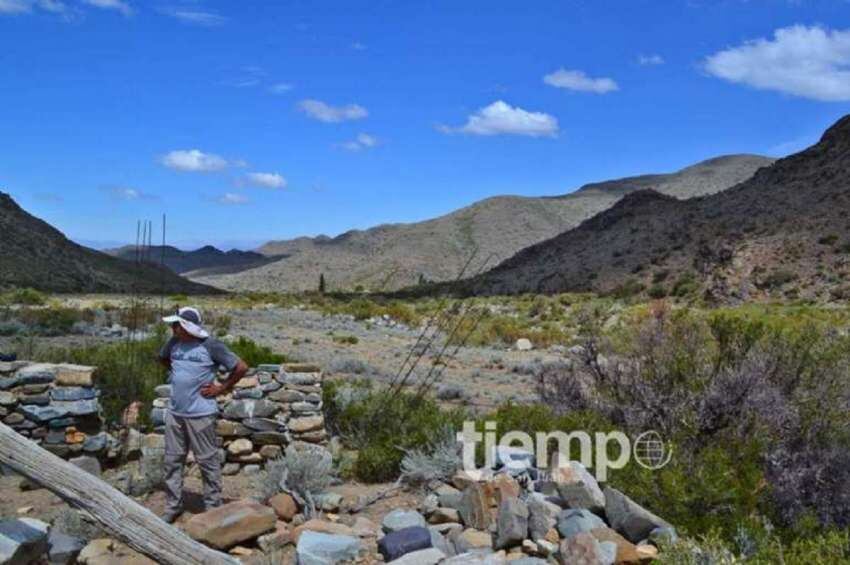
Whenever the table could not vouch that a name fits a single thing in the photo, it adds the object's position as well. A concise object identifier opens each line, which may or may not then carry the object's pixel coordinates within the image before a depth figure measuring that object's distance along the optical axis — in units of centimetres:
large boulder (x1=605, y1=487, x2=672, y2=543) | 579
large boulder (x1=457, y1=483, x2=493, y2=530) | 638
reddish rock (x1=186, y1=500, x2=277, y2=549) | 649
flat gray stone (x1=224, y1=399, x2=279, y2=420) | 947
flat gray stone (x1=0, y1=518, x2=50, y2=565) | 552
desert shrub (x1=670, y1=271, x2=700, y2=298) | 3828
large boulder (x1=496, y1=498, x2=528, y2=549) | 593
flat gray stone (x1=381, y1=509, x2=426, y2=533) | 639
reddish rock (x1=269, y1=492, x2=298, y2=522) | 728
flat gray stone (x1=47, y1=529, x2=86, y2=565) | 611
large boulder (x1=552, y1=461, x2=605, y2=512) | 628
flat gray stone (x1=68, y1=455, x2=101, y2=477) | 895
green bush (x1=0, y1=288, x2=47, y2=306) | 3105
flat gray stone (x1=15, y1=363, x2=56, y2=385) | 940
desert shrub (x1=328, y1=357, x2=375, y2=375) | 1719
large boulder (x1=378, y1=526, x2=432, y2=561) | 593
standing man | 718
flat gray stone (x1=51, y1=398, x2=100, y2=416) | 941
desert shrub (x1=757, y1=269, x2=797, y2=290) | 3483
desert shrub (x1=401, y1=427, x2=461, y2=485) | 757
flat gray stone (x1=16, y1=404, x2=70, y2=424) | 930
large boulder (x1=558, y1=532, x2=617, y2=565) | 532
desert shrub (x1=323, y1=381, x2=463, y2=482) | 857
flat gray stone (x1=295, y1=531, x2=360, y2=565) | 595
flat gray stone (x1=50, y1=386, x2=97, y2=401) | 947
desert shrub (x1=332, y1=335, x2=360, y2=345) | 2357
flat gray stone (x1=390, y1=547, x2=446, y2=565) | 566
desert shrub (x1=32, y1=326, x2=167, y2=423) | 1057
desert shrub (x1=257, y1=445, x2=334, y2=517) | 760
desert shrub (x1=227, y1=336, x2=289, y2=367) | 1248
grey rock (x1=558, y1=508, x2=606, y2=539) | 586
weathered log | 507
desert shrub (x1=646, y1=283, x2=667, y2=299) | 3941
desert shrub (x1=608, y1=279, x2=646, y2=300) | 4081
